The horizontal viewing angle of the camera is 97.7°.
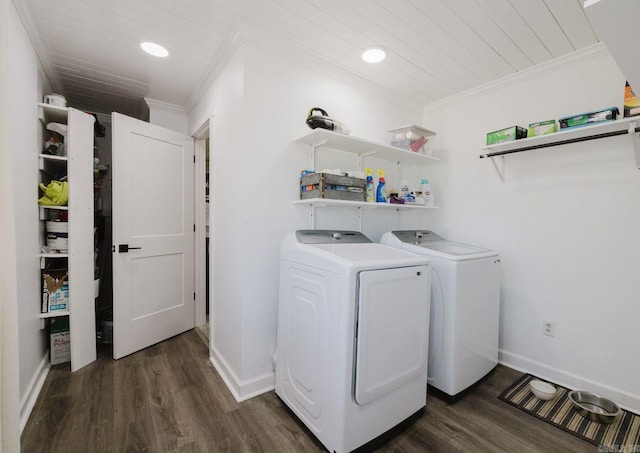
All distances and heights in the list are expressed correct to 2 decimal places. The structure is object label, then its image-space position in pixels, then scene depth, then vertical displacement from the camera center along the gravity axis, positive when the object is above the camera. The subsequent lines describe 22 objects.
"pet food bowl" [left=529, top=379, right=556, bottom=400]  1.85 -1.15
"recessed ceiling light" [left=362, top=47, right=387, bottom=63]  1.92 +1.14
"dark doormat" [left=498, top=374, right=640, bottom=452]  1.50 -1.18
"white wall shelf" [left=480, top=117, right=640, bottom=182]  1.67 +0.56
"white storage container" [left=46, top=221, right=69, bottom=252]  2.08 -0.20
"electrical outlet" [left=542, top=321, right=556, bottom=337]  2.08 -0.82
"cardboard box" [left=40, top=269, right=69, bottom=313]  2.03 -0.61
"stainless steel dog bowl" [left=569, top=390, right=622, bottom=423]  1.63 -1.15
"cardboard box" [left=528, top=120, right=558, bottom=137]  1.95 +0.65
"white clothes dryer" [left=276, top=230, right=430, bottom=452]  1.34 -0.65
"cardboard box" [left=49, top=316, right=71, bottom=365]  2.16 -1.03
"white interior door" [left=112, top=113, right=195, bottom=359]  2.33 -0.22
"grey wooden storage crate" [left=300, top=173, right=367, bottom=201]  1.85 +0.19
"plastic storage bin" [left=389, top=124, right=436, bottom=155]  2.41 +0.69
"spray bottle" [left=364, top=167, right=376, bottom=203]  2.18 +0.20
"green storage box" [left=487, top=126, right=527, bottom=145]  2.07 +0.64
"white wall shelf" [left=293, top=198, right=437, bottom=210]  1.84 +0.09
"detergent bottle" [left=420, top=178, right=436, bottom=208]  2.61 +0.20
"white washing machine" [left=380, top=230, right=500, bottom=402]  1.79 -0.66
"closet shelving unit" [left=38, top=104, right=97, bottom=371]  2.08 -0.13
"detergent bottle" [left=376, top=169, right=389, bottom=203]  2.27 +0.21
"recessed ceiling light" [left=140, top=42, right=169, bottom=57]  1.89 +1.12
